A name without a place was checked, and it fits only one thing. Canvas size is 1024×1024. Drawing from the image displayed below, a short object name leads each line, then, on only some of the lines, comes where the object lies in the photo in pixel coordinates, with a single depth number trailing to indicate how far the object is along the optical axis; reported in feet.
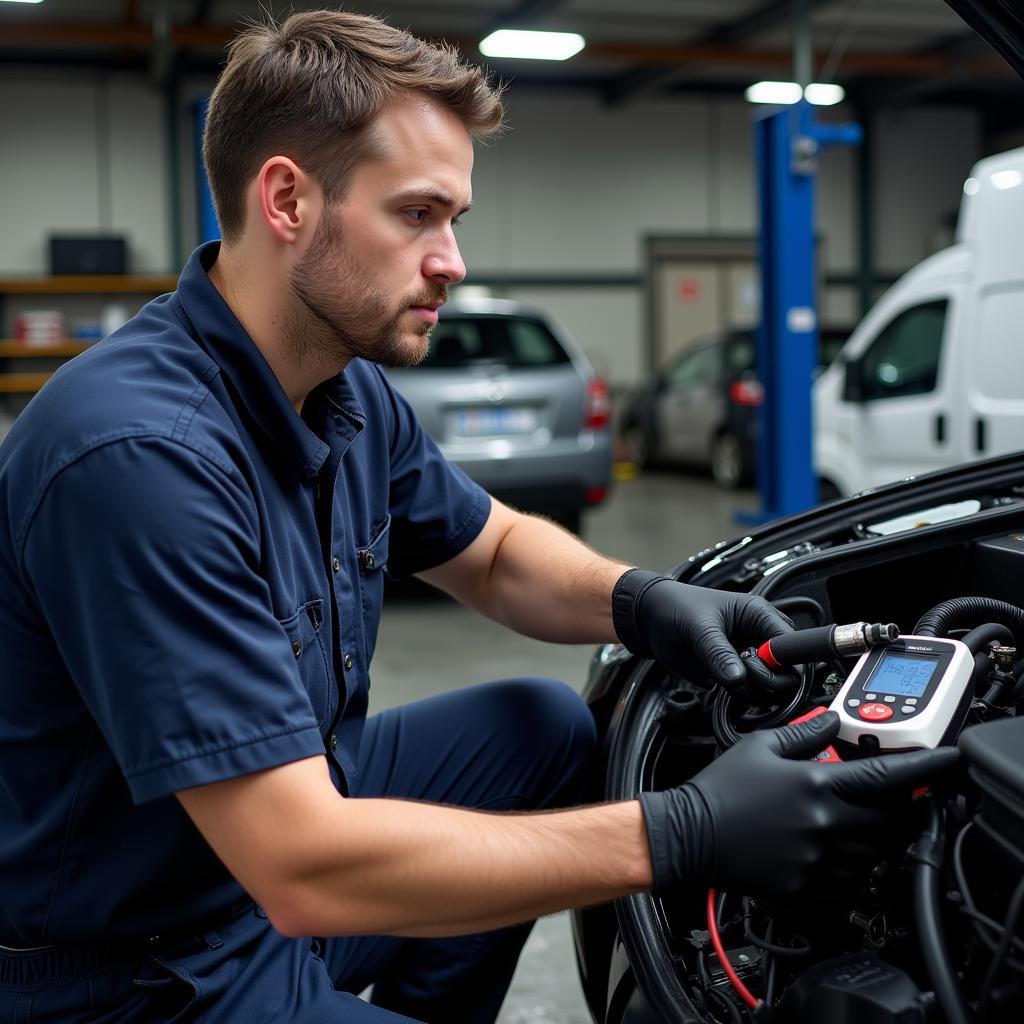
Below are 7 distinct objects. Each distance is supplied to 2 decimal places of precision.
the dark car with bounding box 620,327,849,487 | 31.22
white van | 14.30
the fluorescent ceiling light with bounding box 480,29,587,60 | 35.41
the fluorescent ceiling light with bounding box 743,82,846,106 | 41.52
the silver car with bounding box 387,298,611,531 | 18.66
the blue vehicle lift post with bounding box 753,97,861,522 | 20.75
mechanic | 3.65
